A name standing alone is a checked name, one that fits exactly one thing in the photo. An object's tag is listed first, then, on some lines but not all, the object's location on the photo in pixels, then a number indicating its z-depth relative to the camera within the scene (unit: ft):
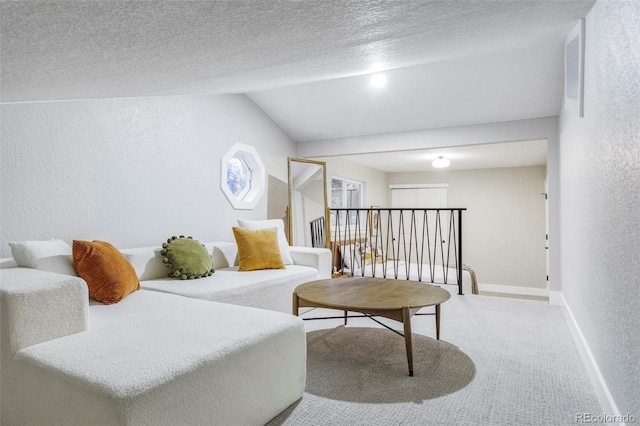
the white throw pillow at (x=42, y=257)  7.40
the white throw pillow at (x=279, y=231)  13.23
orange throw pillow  7.43
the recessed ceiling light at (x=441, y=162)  21.26
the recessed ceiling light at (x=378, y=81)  12.92
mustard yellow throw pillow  11.95
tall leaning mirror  17.69
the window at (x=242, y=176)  14.39
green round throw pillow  10.14
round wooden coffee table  7.25
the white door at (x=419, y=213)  27.86
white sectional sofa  4.01
